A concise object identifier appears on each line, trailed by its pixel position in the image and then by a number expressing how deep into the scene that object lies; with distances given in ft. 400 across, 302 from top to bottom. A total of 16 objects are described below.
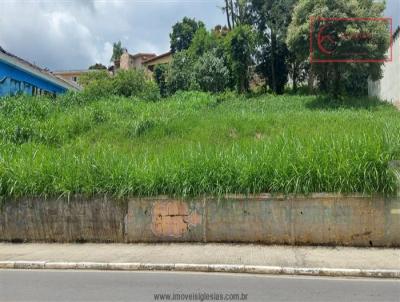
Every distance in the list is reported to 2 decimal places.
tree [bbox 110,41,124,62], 244.81
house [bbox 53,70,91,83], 229.66
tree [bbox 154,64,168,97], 126.91
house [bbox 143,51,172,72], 191.42
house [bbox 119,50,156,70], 211.61
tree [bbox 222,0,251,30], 132.67
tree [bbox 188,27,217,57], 127.75
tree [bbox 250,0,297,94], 125.08
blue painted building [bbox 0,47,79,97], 66.13
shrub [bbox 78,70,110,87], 135.39
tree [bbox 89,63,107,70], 250.43
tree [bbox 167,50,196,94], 117.50
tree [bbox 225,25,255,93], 113.50
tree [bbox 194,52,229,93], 114.73
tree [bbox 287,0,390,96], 74.90
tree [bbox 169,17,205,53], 174.09
